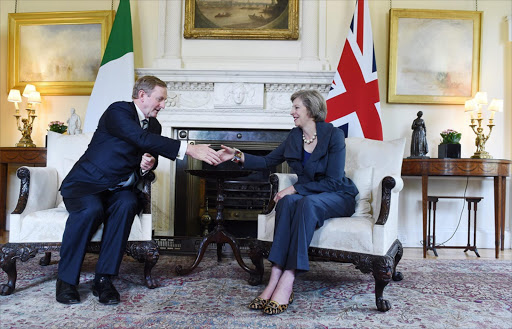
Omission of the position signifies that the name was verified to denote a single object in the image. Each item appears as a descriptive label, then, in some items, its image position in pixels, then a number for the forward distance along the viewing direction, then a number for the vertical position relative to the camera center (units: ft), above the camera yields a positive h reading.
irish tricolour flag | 13.38 +2.71
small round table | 9.43 -1.69
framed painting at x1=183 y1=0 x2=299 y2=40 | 14.14 +4.93
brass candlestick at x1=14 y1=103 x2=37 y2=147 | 14.06 +1.05
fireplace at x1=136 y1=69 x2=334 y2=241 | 13.74 +1.60
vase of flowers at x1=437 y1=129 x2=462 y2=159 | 13.00 +0.61
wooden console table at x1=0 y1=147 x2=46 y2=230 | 13.38 +0.13
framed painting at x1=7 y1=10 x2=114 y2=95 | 14.67 +3.97
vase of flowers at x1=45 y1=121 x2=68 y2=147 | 13.88 +1.12
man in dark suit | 7.18 -0.38
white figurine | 13.85 +1.21
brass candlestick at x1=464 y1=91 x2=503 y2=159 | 13.16 +1.69
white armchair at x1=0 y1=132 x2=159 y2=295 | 7.64 -1.30
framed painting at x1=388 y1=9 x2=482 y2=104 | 14.11 +3.67
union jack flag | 13.12 +2.41
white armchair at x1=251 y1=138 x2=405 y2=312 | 7.20 -1.11
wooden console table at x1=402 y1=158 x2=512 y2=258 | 12.26 -0.13
